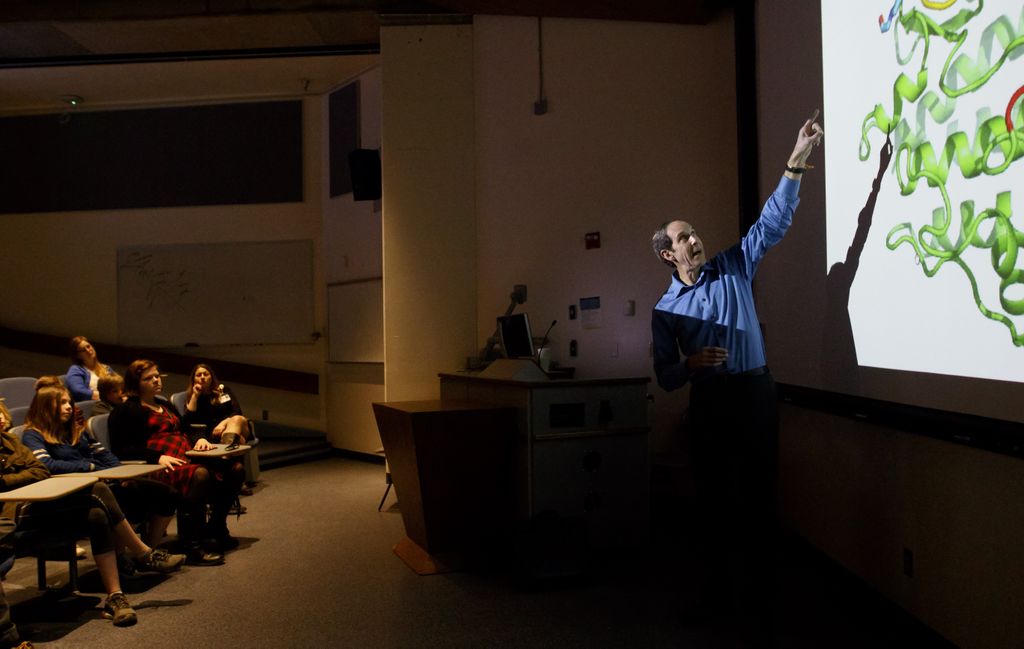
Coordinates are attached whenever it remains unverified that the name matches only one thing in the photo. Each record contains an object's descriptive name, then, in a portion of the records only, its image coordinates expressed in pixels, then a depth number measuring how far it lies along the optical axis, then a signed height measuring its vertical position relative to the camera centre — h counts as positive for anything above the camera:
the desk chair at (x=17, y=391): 5.42 -0.47
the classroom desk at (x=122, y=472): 3.16 -0.65
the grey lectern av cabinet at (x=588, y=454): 3.82 -0.70
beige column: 5.83 +0.90
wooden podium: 3.80 -0.80
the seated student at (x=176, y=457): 4.05 -0.71
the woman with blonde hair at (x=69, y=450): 3.49 -0.59
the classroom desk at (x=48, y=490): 2.69 -0.61
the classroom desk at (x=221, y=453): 3.85 -0.67
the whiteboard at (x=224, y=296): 8.22 +0.28
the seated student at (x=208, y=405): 4.86 -0.53
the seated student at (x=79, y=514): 3.17 -0.81
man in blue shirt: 2.81 -0.26
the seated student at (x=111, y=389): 4.38 -0.37
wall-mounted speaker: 6.75 +1.32
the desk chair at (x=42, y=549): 3.11 -0.93
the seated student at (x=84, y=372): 5.66 -0.36
